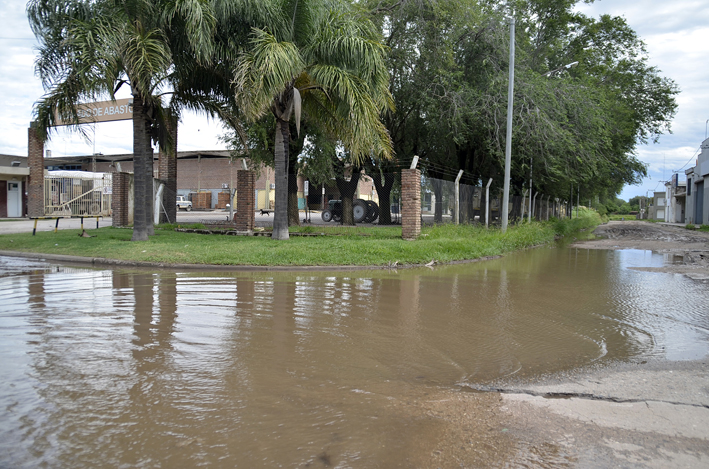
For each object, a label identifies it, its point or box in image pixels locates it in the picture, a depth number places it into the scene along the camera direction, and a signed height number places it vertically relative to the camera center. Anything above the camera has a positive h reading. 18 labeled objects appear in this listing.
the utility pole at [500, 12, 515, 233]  17.70 +2.88
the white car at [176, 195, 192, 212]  50.59 +0.73
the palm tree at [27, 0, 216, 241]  12.32 +4.03
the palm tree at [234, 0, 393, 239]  12.94 +3.72
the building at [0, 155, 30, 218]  29.56 +1.01
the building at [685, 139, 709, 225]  44.84 +2.96
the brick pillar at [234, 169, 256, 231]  17.86 +0.44
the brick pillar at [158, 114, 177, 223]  21.70 +1.13
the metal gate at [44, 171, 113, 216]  31.01 +1.07
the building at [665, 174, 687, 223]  66.75 +2.37
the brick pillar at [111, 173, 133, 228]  19.86 +0.47
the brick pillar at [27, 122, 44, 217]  27.89 +1.61
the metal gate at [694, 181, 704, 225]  50.84 +1.48
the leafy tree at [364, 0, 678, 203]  19.73 +4.68
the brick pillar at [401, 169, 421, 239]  15.58 +0.41
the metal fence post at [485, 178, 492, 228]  20.92 +0.25
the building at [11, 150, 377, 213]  53.00 +4.26
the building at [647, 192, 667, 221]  89.31 +1.85
